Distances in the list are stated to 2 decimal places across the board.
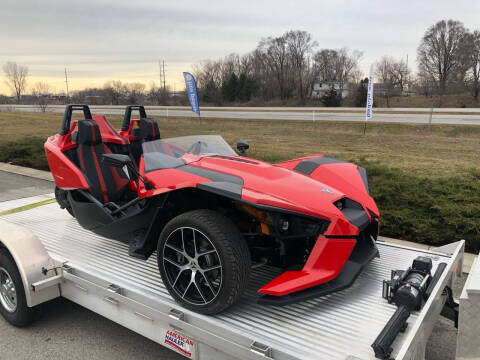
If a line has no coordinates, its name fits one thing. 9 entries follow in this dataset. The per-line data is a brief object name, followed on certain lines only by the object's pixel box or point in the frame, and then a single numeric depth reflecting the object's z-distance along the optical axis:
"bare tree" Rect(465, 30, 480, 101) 38.22
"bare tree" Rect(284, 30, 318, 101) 54.94
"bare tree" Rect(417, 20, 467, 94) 43.72
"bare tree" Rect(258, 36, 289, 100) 54.50
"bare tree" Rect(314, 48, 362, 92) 56.22
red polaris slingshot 2.44
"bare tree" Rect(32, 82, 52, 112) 38.29
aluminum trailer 2.16
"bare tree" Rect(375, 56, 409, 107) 48.98
